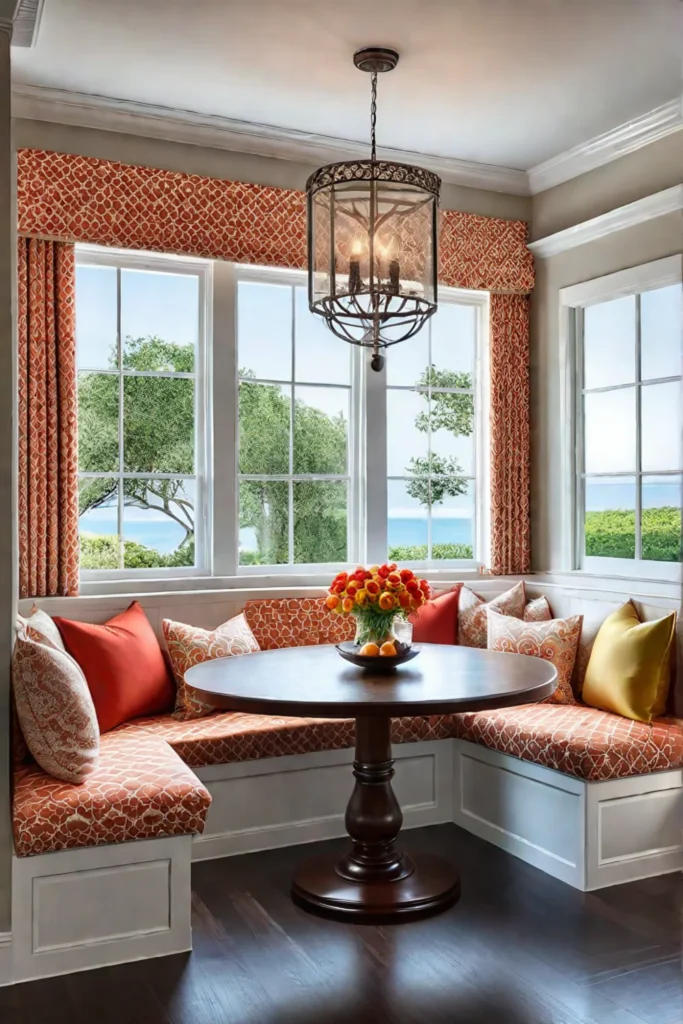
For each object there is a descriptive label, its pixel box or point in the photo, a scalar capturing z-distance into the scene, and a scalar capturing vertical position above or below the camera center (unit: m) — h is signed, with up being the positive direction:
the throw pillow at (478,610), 4.41 -0.47
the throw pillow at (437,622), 4.40 -0.52
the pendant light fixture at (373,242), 3.15 +0.94
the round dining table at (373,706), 2.72 -0.57
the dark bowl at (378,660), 3.17 -0.51
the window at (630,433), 4.10 +0.38
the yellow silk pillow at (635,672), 3.59 -0.63
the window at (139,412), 4.08 +0.46
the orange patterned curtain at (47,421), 3.74 +0.38
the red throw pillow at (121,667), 3.53 -0.60
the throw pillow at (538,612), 4.39 -0.47
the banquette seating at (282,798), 2.66 -1.01
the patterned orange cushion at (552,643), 3.93 -0.57
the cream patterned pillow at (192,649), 3.70 -0.56
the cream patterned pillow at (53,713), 2.75 -0.60
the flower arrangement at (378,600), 3.14 -0.30
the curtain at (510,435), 4.83 +0.41
